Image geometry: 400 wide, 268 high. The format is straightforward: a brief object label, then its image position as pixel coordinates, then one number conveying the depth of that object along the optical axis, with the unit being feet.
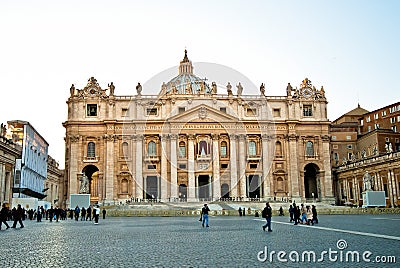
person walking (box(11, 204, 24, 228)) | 74.33
